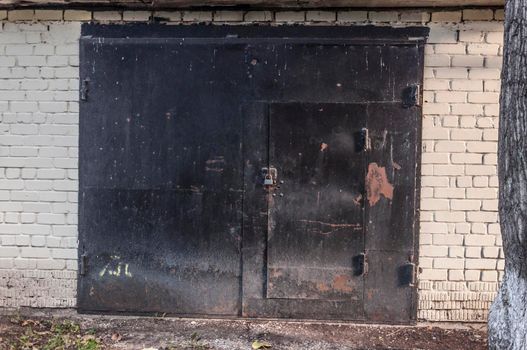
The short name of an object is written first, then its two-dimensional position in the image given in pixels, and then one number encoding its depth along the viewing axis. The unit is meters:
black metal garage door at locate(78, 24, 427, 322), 3.82
